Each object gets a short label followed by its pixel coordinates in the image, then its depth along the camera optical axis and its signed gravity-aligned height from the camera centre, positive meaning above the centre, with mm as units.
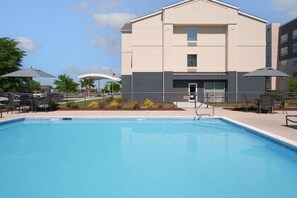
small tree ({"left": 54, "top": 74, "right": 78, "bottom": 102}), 54109 +2097
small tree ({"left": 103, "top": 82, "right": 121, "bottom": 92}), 66394 +1728
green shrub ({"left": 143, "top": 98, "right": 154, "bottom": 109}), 18841 -742
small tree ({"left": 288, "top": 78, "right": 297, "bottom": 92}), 36312 +1290
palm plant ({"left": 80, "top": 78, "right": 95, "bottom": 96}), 62206 +2376
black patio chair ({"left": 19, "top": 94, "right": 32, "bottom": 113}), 16500 -477
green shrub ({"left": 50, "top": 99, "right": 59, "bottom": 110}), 17906 -740
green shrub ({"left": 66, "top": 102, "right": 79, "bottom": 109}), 18734 -891
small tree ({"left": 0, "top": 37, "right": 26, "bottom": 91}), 35738 +4678
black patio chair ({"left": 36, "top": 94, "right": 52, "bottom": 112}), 16609 -543
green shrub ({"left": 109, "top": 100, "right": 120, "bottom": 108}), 18625 -809
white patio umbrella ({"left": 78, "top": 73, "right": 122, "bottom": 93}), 31567 +2132
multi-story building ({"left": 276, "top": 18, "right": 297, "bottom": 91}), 49469 +8631
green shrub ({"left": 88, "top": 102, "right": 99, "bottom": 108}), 19000 -829
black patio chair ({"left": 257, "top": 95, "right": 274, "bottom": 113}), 15195 -469
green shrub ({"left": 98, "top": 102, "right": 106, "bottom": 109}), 18859 -836
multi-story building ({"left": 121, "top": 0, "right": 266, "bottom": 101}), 26734 +4612
